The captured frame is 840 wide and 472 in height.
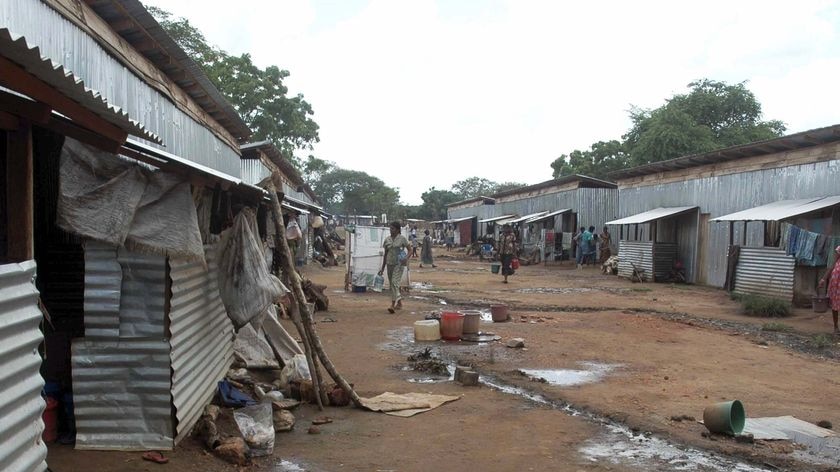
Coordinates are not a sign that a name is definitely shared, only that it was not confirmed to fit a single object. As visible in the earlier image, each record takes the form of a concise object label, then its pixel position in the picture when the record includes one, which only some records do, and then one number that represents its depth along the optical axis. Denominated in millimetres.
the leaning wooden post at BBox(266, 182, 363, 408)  6426
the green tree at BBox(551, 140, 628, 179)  44000
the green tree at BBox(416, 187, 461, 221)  76000
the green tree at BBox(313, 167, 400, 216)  71938
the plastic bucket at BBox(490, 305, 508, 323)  12820
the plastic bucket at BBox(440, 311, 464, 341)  10523
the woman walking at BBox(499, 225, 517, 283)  21812
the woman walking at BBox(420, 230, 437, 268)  30241
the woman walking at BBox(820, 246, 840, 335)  11367
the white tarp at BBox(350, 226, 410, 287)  17547
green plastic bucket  5648
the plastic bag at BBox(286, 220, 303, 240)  12782
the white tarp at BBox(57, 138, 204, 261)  4340
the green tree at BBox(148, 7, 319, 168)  29944
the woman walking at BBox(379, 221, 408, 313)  13734
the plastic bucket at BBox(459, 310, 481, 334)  10711
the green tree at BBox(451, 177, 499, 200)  87312
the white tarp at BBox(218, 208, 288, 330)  5887
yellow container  10578
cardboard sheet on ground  6555
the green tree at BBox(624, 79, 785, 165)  35844
